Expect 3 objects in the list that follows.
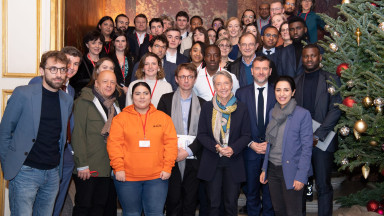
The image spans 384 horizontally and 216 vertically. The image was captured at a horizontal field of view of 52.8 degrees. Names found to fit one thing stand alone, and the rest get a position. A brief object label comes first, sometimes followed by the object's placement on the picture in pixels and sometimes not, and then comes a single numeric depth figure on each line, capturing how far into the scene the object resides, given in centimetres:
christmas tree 366
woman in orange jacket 376
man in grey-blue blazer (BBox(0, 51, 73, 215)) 324
